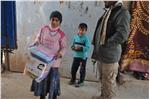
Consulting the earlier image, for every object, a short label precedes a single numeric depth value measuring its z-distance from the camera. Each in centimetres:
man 244
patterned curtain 331
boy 310
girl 250
